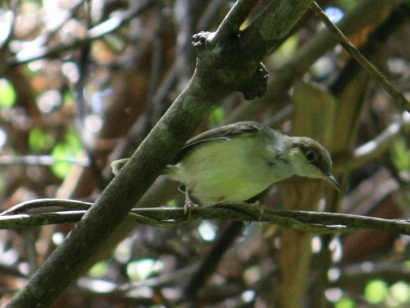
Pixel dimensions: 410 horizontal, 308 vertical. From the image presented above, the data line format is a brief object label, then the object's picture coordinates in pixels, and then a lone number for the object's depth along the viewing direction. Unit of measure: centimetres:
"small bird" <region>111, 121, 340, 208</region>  779
